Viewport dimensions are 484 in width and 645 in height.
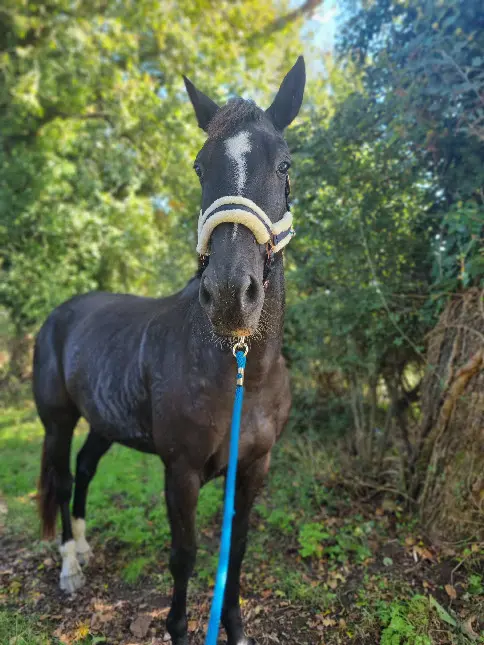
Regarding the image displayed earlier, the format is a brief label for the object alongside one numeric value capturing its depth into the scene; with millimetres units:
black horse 1387
